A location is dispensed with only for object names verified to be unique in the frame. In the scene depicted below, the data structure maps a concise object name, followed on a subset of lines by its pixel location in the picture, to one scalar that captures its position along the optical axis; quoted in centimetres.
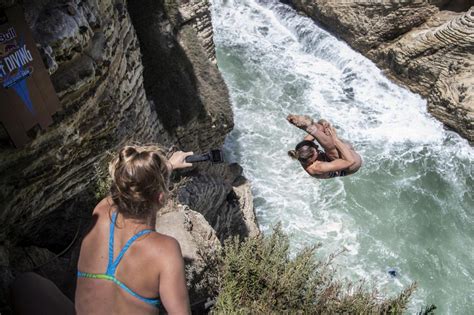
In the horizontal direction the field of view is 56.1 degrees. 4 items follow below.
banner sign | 310
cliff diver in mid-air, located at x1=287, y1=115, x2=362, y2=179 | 469
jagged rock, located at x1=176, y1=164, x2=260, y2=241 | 737
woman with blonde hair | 233
